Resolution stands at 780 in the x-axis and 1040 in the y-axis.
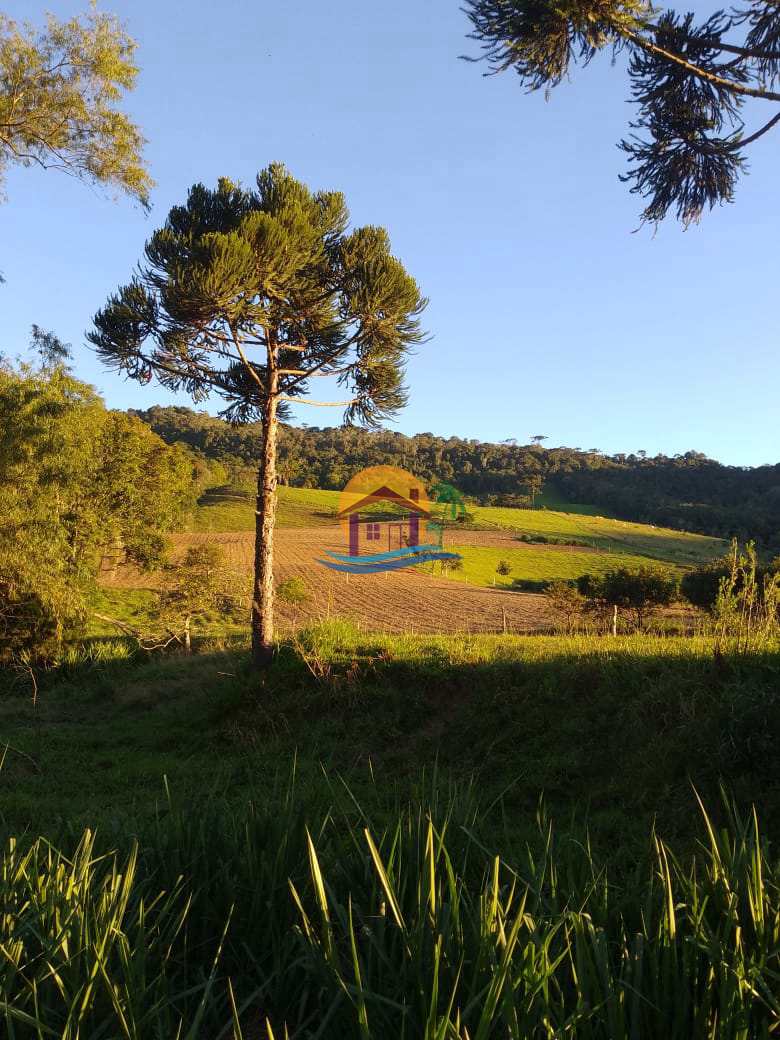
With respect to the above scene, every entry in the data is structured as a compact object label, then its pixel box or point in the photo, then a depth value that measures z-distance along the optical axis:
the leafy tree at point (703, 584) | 28.73
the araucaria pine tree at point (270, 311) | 10.87
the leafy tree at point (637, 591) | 29.69
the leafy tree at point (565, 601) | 29.16
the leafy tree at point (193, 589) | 22.44
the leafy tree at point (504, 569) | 61.51
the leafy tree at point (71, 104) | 11.00
